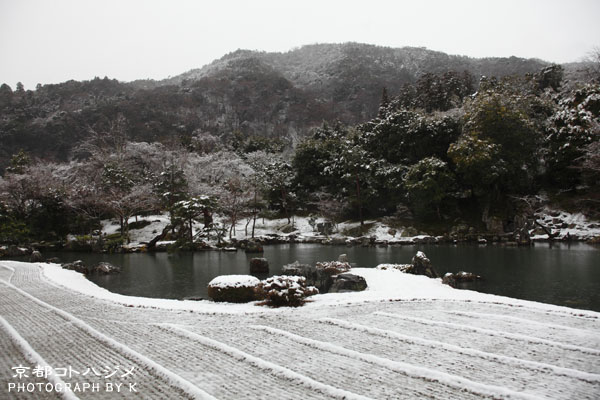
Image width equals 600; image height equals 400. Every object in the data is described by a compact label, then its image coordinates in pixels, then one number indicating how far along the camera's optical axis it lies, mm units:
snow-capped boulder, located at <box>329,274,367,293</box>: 9078
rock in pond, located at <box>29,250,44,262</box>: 17339
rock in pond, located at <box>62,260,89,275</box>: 13922
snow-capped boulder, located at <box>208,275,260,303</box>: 7824
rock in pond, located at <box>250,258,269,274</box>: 13273
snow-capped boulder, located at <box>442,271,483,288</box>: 9891
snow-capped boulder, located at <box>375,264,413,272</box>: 11734
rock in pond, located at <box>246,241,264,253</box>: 19484
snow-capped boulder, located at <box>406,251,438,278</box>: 11109
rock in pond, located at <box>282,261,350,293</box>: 11225
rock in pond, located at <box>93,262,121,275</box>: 13730
